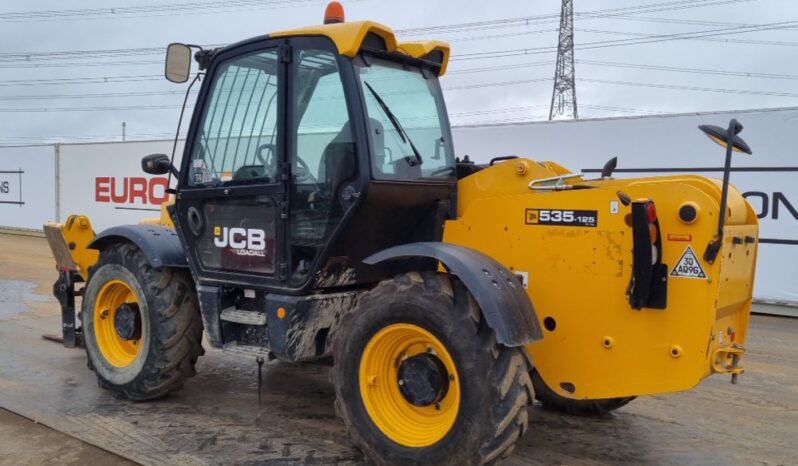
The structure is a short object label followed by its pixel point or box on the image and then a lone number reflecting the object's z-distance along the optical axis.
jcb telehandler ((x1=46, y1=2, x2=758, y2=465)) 3.40
